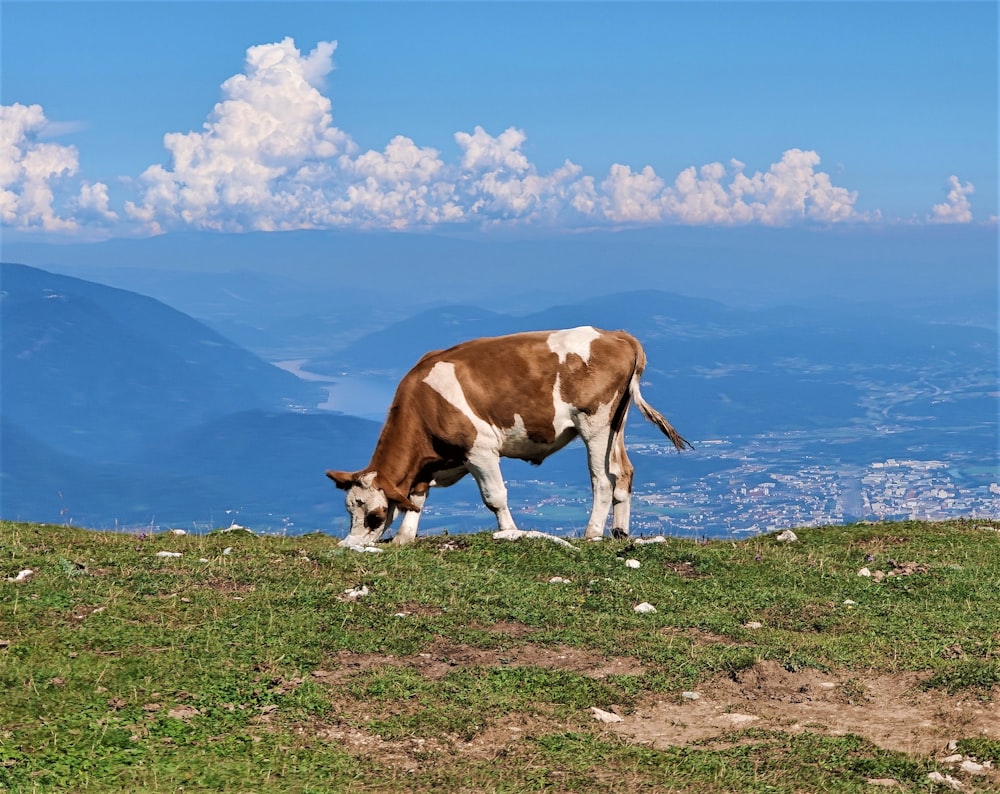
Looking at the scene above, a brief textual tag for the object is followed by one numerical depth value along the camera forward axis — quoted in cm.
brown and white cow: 1861
